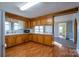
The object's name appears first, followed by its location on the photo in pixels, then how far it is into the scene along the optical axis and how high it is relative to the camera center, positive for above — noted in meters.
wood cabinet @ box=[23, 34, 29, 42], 3.64 -0.64
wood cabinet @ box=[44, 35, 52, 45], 2.98 -0.70
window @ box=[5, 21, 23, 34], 3.26 +0.17
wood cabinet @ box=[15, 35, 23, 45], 3.15 -0.68
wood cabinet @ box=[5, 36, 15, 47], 2.65 -0.68
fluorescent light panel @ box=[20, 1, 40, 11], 1.91 +1.02
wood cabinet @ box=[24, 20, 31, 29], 3.99 +0.44
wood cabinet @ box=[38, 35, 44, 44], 3.32 -0.69
